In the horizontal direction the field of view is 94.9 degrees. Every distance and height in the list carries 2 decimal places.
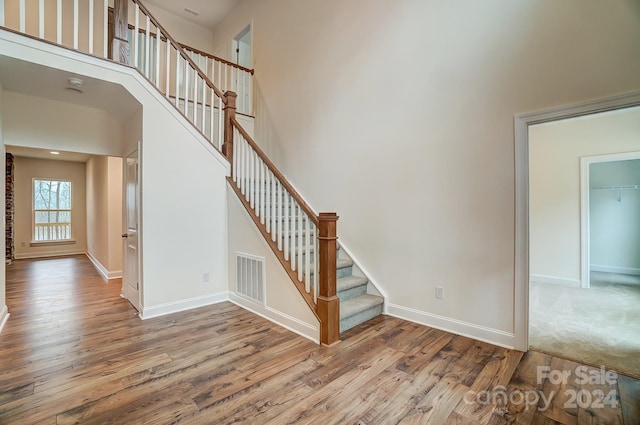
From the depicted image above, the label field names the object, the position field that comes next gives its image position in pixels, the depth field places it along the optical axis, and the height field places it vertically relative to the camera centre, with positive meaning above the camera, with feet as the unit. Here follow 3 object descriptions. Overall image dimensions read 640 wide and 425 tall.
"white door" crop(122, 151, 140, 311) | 11.84 -1.05
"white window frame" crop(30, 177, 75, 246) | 25.86 -0.83
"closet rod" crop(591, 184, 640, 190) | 17.52 +1.49
